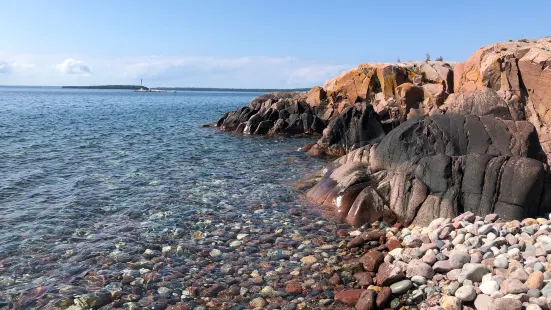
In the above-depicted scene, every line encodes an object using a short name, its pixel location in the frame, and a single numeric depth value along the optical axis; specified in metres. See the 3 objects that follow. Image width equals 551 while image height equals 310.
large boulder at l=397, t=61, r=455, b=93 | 41.16
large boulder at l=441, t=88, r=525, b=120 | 19.38
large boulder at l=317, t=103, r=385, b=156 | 29.60
